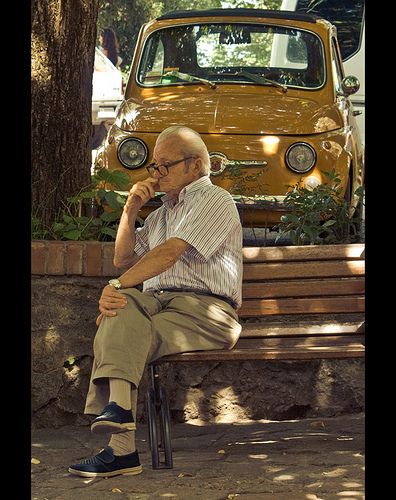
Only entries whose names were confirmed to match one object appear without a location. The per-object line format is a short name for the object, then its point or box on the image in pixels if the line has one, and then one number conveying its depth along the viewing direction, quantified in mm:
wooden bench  7794
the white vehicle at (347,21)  23003
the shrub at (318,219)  9219
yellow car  12398
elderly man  6977
